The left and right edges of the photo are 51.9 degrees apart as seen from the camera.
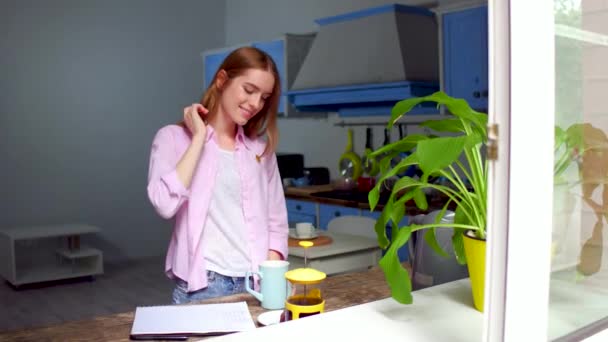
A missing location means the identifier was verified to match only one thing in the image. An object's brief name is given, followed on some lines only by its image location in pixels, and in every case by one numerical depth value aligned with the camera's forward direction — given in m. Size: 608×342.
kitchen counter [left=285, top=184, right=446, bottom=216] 3.85
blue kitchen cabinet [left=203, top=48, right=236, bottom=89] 6.14
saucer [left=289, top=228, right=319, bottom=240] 2.86
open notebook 1.33
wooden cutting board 2.77
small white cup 2.88
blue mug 1.54
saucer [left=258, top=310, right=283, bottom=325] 1.39
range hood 4.38
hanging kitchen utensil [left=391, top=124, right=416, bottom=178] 4.52
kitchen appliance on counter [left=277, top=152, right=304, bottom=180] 5.38
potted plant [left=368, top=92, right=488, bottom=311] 1.10
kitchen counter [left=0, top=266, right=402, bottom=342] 1.35
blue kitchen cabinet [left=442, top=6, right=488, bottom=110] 4.03
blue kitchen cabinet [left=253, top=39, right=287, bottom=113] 5.41
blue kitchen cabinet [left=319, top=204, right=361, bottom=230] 4.33
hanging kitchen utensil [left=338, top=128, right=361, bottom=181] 5.05
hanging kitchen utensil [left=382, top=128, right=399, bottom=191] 4.65
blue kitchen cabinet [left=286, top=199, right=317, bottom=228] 4.70
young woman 1.88
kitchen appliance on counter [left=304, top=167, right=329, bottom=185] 5.28
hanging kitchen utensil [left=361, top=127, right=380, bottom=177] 4.92
